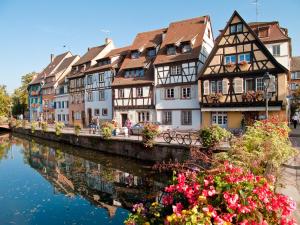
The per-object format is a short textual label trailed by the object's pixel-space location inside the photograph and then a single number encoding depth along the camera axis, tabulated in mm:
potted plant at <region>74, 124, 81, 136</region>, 29812
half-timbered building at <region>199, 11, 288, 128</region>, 22672
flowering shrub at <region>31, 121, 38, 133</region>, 43303
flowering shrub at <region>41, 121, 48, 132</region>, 38875
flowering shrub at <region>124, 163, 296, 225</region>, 3670
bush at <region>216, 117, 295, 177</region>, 6486
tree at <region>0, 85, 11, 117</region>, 60684
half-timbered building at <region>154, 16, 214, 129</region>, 27547
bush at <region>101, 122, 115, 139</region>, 24156
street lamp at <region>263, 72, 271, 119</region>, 12912
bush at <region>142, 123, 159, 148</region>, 19281
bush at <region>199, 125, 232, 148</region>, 15172
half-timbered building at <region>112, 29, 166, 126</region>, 31297
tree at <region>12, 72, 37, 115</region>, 74438
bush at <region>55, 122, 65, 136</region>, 33750
